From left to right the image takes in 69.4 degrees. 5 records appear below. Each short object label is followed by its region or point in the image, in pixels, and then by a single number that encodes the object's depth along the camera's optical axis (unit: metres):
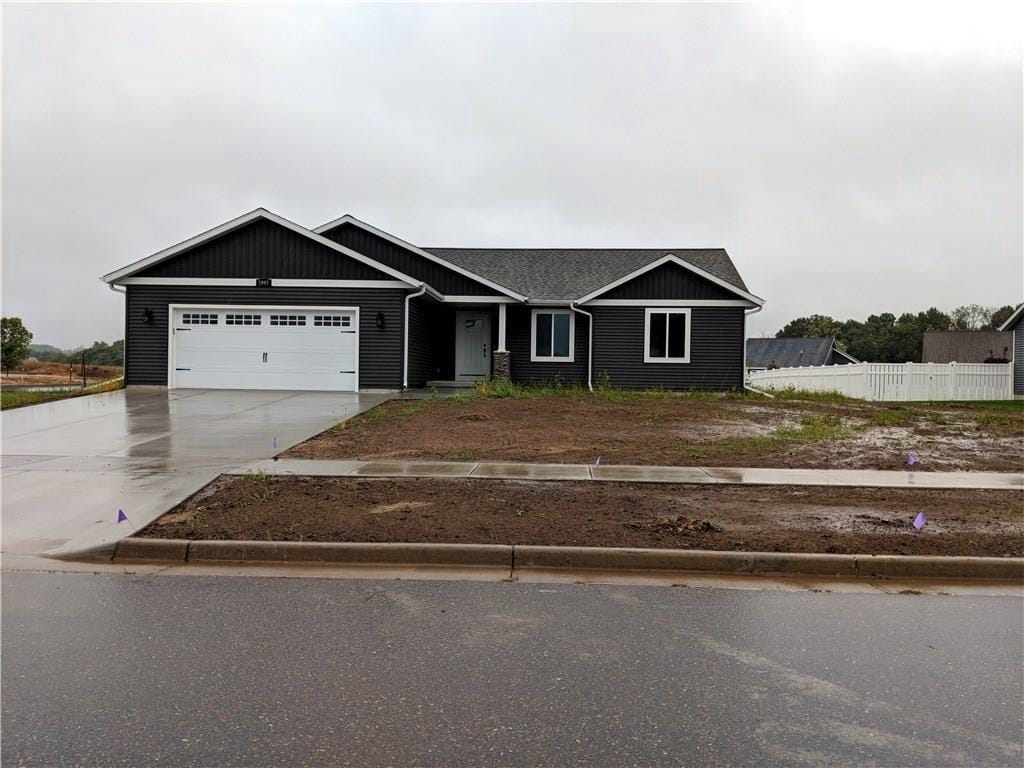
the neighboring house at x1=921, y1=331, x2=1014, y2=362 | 49.22
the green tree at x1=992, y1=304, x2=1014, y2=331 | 91.50
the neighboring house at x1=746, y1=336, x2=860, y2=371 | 66.88
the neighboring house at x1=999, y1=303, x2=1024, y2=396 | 28.34
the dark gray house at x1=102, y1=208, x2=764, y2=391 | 20.91
